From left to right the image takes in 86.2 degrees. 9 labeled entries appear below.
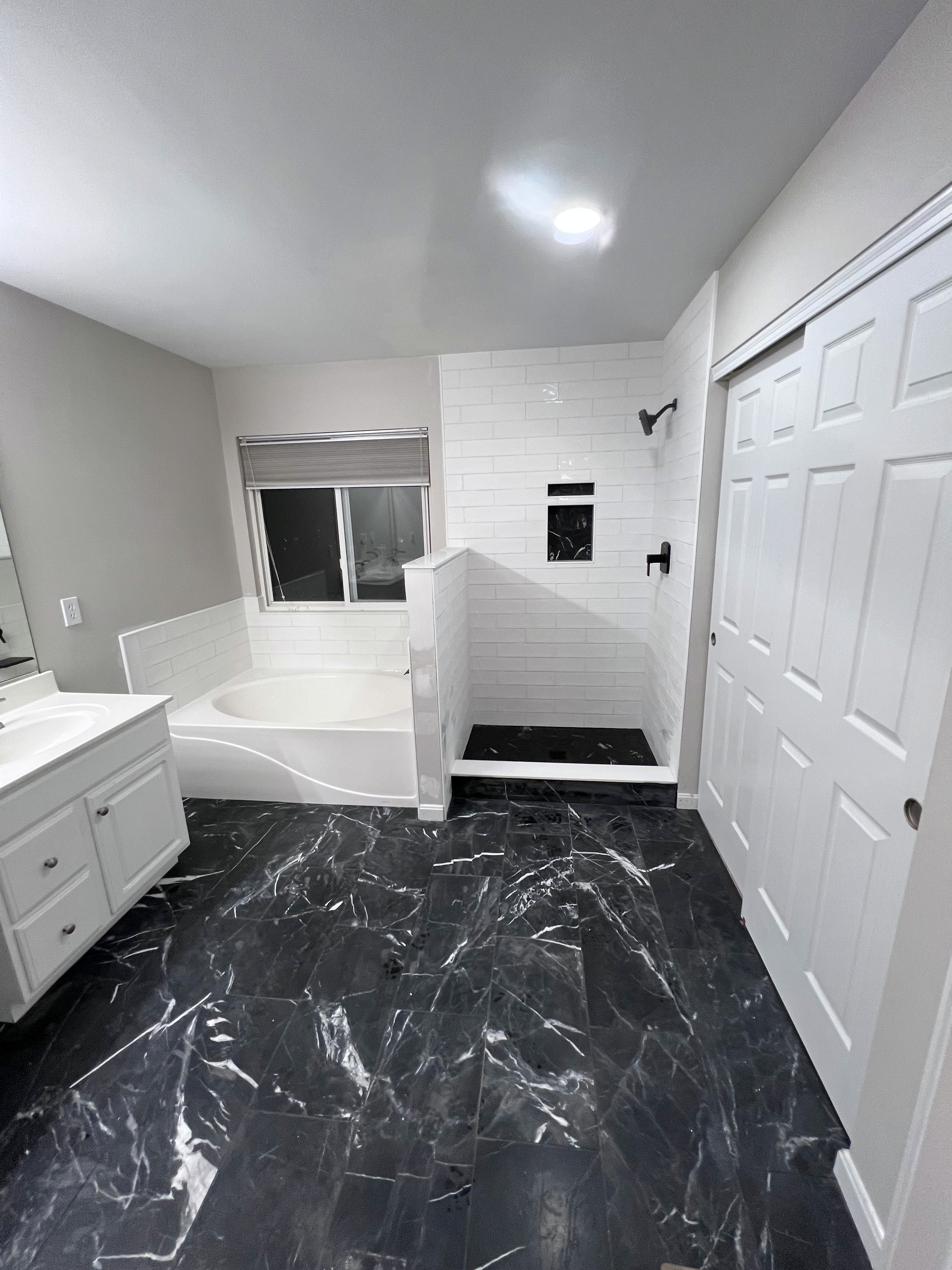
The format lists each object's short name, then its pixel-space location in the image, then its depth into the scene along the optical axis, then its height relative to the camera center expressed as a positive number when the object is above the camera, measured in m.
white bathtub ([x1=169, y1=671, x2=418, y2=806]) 2.58 -1.20
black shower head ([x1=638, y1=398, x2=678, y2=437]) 2.79 +0.49
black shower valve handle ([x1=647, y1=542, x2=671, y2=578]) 2.80 -0.25
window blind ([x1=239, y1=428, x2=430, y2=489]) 3.31 +0.40
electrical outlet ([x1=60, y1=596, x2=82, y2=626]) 2.29 -0.38
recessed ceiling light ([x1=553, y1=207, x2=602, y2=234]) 1.62 +0.93
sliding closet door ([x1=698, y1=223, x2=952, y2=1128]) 1.02 -0.30
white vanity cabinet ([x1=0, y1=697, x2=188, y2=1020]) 1.50 -1.07
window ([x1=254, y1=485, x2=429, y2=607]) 3.47 -0.14
